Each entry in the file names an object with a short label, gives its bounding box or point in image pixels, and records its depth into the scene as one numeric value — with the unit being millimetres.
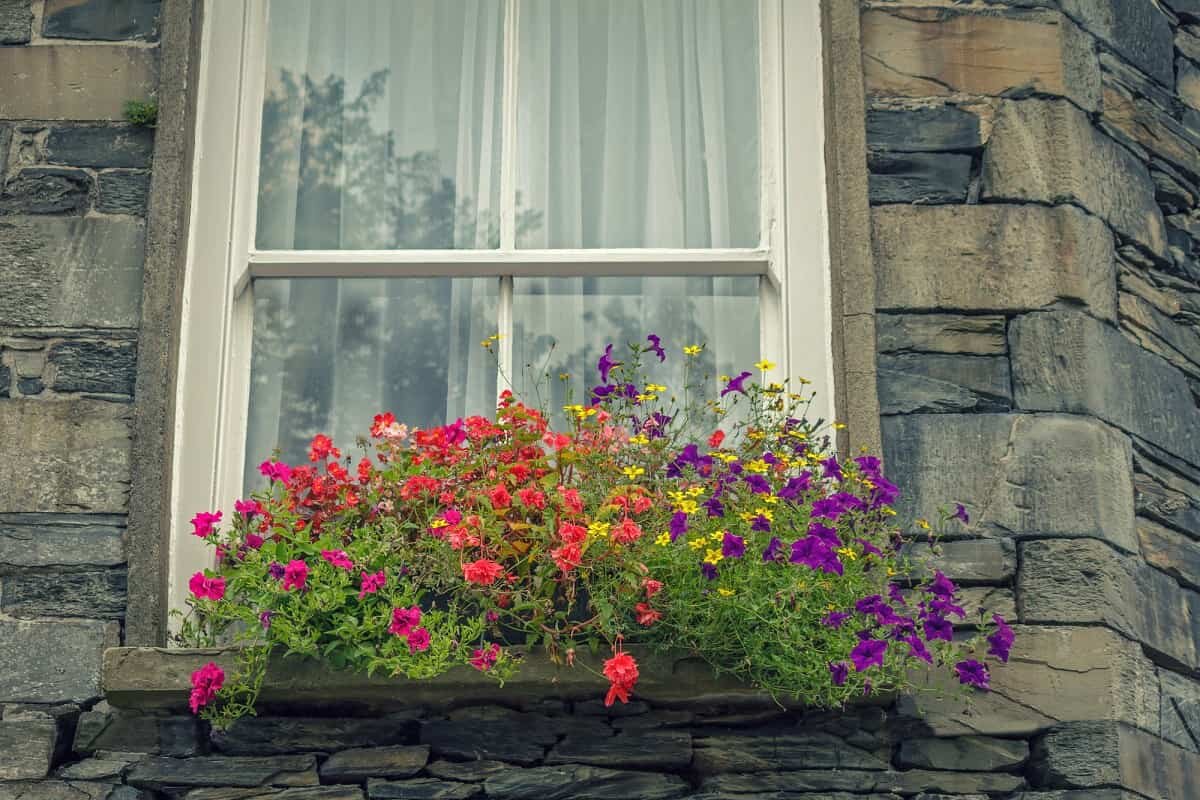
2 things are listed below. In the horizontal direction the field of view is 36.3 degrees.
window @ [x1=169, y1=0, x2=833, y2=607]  4398
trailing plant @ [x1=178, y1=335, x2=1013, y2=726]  3654
